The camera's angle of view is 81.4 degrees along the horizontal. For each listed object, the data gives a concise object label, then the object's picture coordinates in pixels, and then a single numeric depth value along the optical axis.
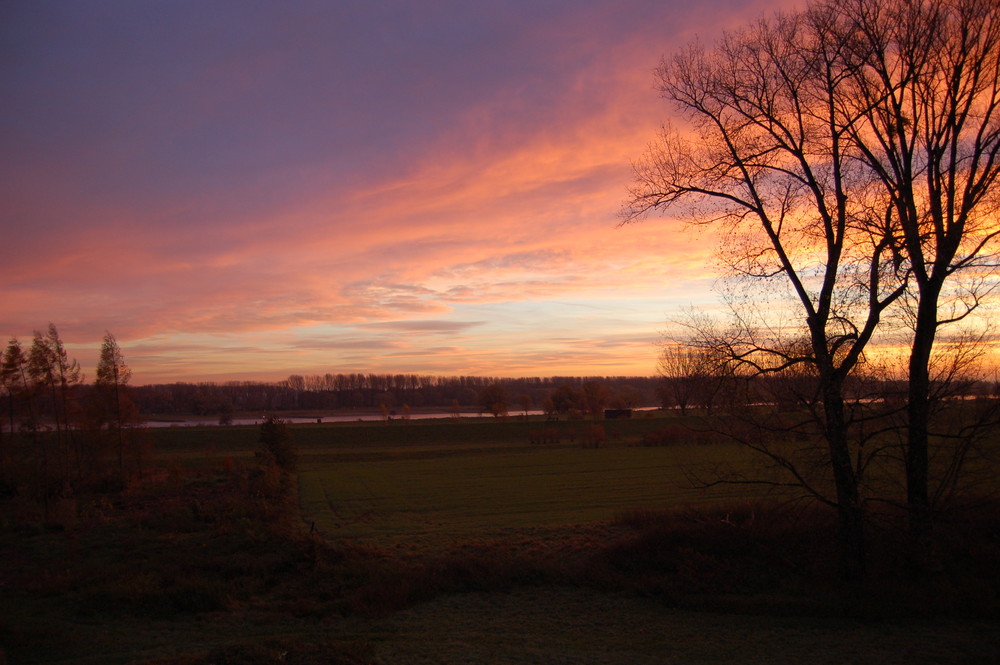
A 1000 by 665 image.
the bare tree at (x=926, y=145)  11.26
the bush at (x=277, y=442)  41.00
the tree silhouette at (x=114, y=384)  37.95
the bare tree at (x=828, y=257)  11.48
